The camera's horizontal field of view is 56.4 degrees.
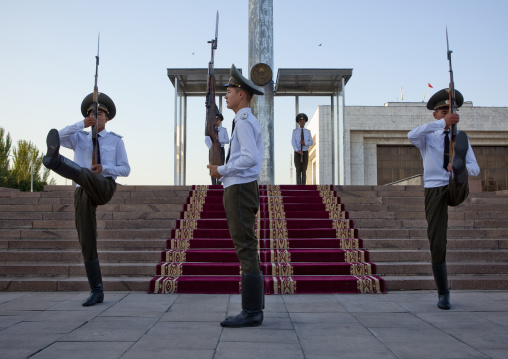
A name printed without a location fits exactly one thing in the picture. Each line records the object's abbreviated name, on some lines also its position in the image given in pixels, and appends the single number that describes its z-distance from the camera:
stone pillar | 13.42
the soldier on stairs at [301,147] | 11.98
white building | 22.75
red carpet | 5.58
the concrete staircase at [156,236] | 6.02
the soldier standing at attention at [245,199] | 3.86
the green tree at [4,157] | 48.53
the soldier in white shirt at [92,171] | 4.61
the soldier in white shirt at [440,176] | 4.49
